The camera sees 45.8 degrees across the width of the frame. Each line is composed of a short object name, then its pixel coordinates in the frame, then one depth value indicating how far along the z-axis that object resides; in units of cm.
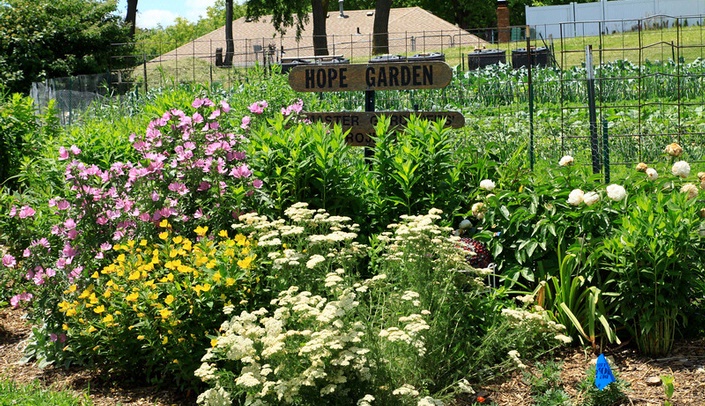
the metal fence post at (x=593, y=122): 679
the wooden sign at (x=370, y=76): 638
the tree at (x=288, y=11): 3722
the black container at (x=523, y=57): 2088
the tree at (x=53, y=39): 2012
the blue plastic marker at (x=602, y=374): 402
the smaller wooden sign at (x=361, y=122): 647
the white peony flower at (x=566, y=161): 527
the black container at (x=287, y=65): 1716
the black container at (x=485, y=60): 2025
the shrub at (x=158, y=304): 437
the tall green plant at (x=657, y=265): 444
